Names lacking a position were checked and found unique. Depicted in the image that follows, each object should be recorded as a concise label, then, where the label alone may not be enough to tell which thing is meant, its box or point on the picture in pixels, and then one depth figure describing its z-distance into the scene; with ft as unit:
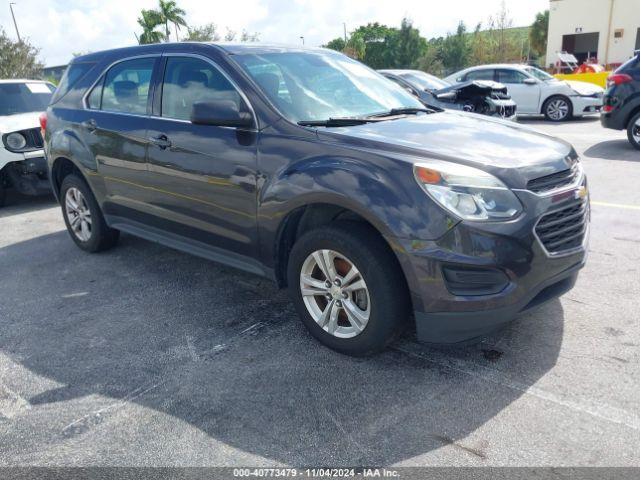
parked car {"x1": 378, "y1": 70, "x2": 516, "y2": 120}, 34.24
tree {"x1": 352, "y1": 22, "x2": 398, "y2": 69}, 177.19
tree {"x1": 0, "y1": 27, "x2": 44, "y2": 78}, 91.81
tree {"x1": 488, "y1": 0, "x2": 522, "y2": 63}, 124.57
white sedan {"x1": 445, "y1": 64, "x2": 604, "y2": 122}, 45.78
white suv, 25.04
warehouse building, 117.70
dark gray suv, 9.34
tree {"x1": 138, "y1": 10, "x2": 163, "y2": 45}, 136.15
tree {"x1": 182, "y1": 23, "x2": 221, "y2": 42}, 135.74
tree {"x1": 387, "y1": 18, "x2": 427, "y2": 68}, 168.14
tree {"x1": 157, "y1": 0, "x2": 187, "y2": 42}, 138.92
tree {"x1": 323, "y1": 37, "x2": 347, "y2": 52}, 241.35
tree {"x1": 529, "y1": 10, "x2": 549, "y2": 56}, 172.31
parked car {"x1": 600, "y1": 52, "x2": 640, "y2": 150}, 30.22
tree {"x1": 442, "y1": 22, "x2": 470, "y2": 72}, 163.32
